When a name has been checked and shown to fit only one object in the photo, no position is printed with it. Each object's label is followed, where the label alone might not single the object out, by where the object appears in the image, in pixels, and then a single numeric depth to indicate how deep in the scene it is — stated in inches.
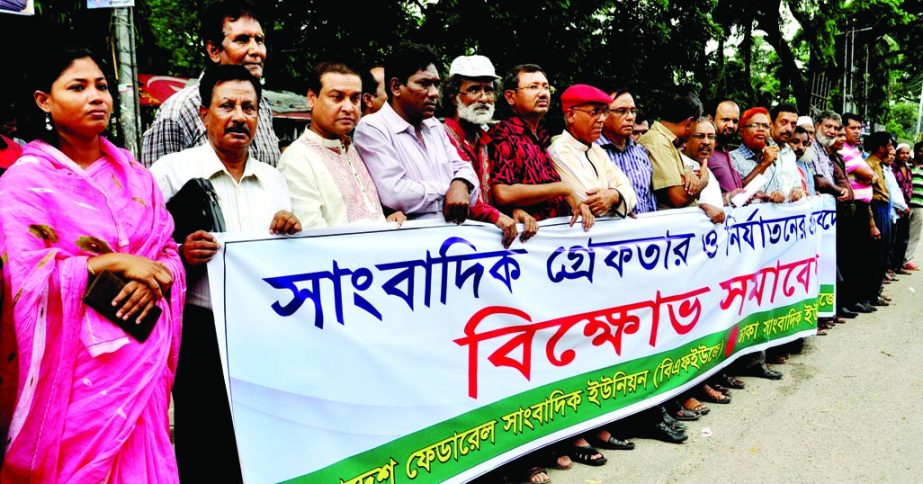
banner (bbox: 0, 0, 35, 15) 159.2
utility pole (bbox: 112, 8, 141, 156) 184.4
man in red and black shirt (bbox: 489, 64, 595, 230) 138.8
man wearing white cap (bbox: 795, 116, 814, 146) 252.2
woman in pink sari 76.1
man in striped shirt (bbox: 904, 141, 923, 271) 412.8
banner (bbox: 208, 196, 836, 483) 94.0
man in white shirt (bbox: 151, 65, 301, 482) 96.6
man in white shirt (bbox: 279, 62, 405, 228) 111.3
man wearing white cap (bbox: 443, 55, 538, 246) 144.0
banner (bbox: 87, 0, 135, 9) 161.6
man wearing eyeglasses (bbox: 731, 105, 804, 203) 216.4
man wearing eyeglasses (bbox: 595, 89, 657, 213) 169.8
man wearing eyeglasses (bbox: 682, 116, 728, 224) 186.9
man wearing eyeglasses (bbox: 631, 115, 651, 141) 250.4
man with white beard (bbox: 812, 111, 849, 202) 265.0
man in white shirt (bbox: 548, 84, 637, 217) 152.6
